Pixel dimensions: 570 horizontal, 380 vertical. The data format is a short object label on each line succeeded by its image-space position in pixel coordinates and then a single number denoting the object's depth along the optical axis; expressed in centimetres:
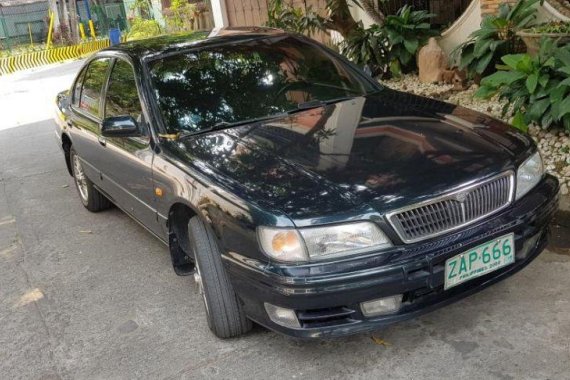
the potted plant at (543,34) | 554
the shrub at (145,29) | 2069
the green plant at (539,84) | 488
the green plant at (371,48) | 797
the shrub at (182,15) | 1733
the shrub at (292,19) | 844
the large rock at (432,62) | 752
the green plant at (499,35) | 637
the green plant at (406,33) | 781
